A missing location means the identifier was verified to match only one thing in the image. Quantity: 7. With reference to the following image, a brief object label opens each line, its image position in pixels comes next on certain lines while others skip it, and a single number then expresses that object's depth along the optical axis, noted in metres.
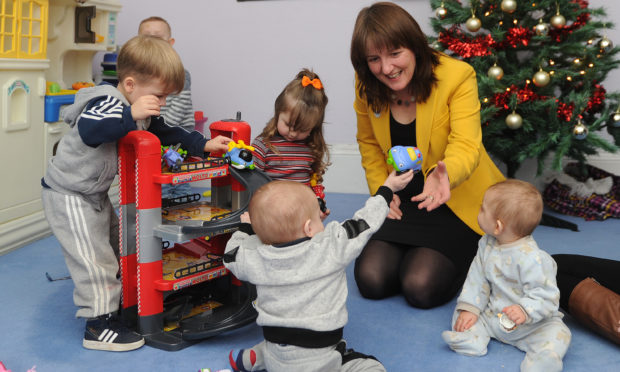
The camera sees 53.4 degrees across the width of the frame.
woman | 1.86
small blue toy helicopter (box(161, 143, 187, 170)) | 1.67
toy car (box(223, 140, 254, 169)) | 1.73
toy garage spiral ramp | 1.61
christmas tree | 2.73
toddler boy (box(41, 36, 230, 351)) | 1.64
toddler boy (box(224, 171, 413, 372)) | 1.36
